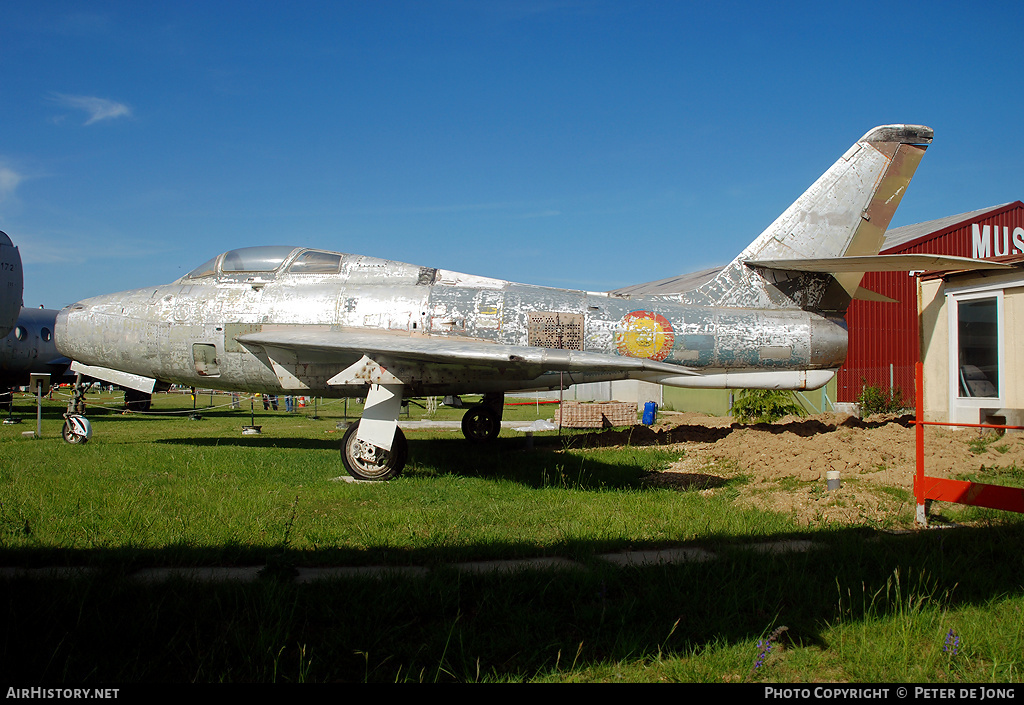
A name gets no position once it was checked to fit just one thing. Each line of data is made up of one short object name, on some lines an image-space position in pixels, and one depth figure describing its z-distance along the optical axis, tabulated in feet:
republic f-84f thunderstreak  28.43
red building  68.74
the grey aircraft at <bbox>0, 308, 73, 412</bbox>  76.28
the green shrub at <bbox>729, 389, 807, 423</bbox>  49.08
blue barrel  66.89
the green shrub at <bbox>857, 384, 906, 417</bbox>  65.77
